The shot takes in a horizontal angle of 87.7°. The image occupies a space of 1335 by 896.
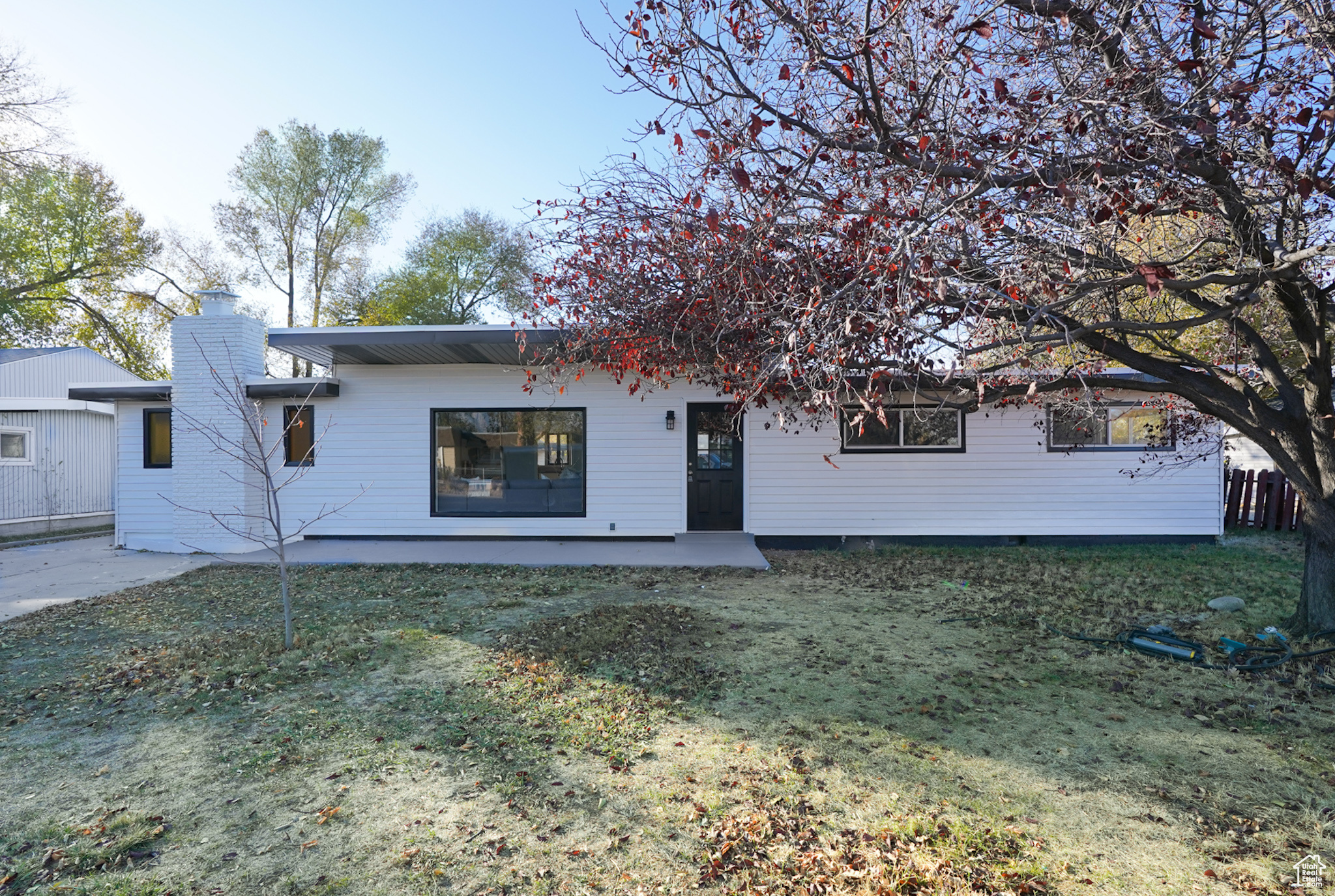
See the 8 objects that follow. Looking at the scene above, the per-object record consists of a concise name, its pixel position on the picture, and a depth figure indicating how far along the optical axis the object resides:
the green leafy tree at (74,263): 19.45
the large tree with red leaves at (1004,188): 3.54
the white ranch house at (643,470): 10.24
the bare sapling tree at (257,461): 9.58
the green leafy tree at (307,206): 22.52
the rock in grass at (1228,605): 6.16
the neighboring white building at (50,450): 13.81
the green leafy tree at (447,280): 23.91
